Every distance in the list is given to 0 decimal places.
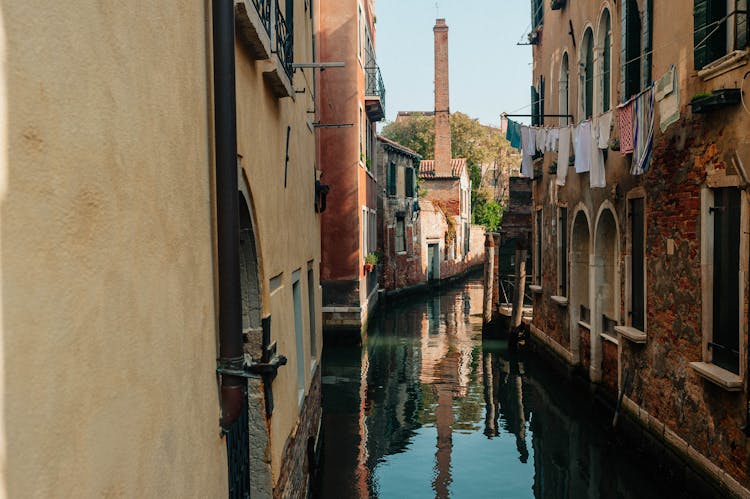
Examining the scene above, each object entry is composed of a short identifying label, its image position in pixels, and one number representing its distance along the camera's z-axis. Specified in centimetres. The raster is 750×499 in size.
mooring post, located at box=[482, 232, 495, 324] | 1766
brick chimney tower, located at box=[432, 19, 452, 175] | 3481
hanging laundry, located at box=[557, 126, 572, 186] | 1145
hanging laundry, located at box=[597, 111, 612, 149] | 976
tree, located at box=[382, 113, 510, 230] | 4397
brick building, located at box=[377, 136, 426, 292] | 2570
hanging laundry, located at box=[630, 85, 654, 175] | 802
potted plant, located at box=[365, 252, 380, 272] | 1930
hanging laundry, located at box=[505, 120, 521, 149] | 1301
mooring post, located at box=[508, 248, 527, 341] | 1520
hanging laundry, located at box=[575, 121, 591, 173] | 1048
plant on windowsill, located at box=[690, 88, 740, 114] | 621
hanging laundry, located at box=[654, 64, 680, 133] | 716
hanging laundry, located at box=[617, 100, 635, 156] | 855
